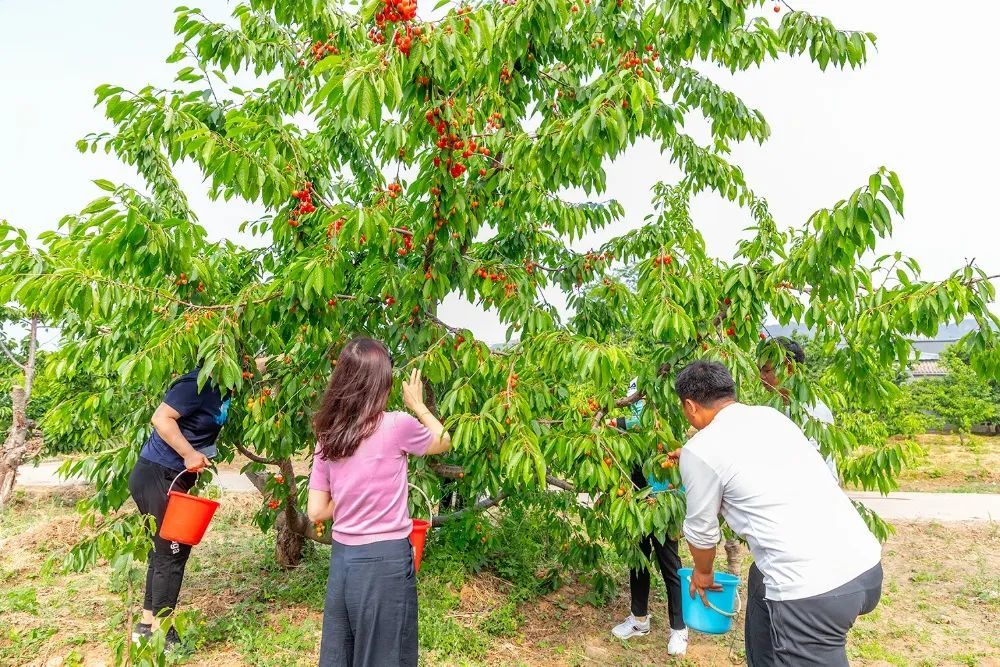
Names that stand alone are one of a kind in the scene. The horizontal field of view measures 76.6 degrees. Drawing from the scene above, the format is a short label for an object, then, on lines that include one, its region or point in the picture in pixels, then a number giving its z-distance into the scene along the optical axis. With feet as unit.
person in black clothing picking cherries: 10.03
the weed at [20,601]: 13.28
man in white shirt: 6.40
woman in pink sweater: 6.93
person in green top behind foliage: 12.29
